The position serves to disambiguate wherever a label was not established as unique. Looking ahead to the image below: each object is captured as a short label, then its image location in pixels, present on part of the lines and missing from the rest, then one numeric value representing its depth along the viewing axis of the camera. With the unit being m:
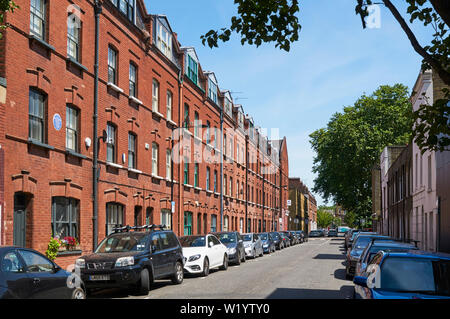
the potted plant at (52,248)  17.41
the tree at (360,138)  55.25
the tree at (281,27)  9.97
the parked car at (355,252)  18.80
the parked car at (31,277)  8.48
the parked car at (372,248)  12.36
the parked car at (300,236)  61.82
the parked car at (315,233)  99.26
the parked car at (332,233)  100.77
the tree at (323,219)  181.25
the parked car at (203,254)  19.53
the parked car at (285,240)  46.91
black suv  14.05
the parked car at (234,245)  26.19
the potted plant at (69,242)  18.53
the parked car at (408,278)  7.92
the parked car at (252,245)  31.53
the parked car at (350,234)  39.51
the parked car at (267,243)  37.62
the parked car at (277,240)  43.69
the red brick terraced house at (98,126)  16.36
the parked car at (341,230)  120.62
